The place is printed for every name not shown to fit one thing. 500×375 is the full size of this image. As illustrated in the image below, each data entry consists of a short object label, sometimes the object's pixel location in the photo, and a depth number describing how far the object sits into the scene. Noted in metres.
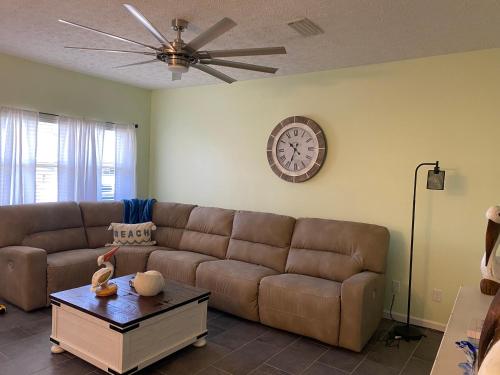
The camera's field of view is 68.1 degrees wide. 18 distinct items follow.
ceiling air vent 2.68
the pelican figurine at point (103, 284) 2.73
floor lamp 3.14
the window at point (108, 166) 4.98
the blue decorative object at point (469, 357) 1.22
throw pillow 4.41
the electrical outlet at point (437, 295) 3.40
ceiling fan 2.10
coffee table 2.39
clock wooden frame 3.96
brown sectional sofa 3.03
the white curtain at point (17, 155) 3.95
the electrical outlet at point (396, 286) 3.60
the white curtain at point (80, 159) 4.47
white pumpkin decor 2.76
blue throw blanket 4.73
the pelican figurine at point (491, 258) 2.23
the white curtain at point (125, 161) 5.11
